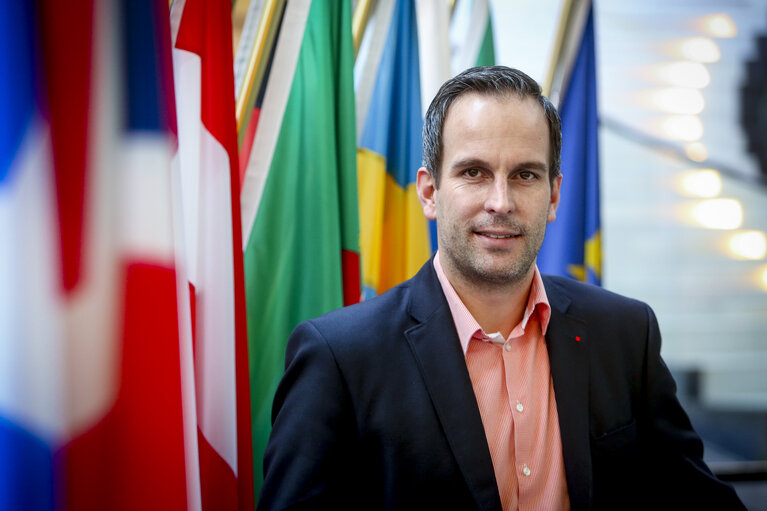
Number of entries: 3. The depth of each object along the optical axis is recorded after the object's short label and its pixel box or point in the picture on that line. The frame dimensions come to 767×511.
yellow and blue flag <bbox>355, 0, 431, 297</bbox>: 2.02
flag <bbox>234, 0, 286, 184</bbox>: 1.85
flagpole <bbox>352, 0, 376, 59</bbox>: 2.09
